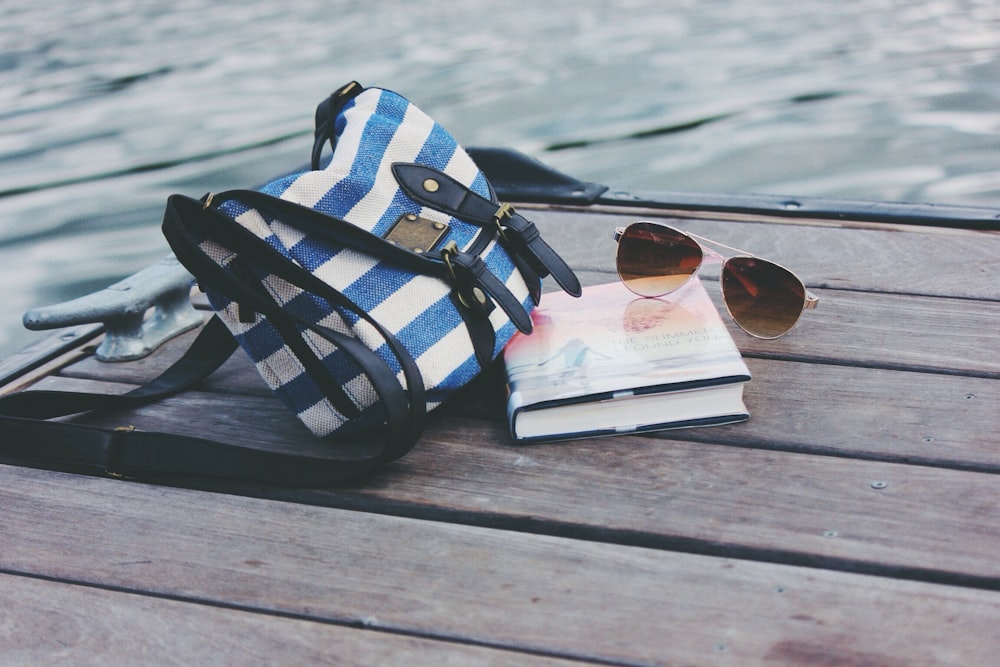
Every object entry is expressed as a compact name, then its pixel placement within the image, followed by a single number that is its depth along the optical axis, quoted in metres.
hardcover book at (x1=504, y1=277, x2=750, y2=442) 1.09
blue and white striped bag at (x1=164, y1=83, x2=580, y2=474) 1.06
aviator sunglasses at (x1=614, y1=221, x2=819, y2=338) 1.30
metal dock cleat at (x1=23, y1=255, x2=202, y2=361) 1.40
